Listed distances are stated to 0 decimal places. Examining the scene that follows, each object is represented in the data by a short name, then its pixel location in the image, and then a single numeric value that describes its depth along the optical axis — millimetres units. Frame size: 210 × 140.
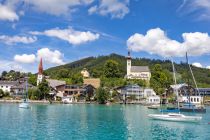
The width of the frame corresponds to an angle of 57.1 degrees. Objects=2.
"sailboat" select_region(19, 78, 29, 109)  52582
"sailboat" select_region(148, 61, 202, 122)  33923
